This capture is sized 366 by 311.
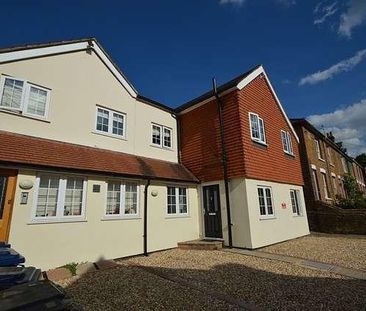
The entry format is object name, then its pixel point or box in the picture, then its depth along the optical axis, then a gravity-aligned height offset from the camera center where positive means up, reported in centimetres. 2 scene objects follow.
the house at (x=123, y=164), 765 +211
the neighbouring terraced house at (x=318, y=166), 1803 +376
